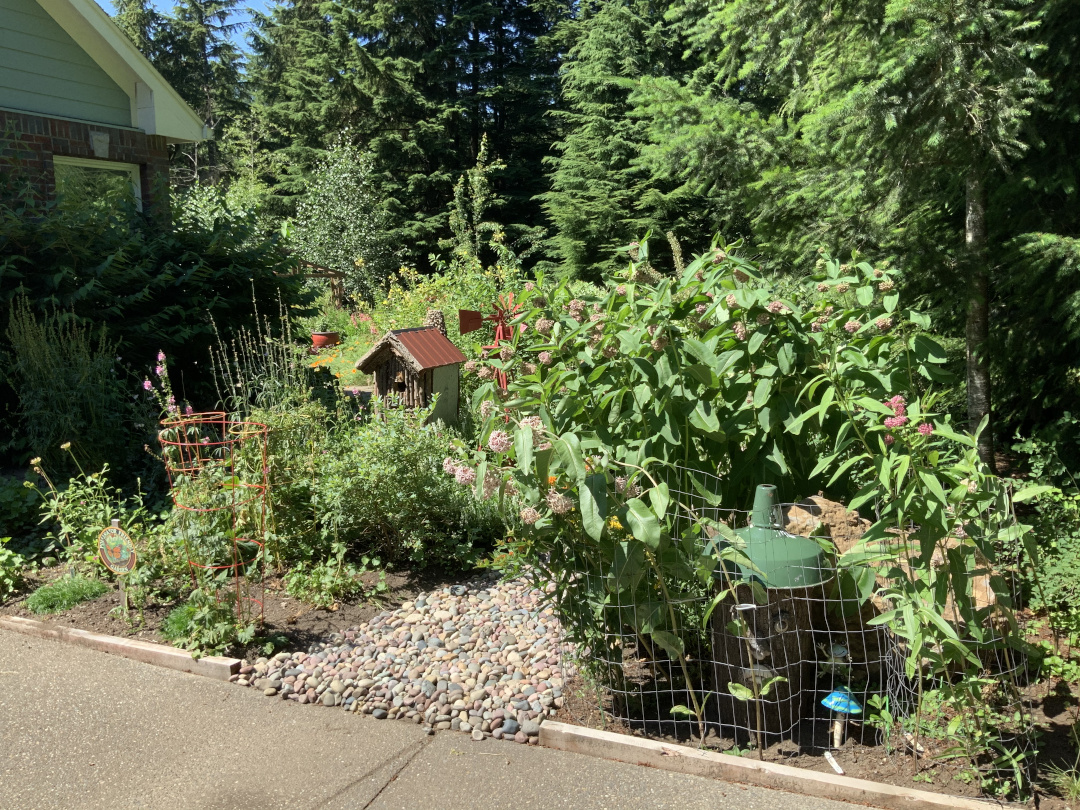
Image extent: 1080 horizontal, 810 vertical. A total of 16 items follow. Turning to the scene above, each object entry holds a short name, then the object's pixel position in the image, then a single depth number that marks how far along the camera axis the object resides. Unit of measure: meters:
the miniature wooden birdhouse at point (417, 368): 6.21
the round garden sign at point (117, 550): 4.26
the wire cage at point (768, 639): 3.10
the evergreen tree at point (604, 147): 18.03
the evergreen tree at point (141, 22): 33.22
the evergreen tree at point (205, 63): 34.12
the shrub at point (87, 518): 5.08
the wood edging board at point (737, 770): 2.78
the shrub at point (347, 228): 19.58
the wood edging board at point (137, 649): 3.99
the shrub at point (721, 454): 2.84
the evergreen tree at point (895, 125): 4.52
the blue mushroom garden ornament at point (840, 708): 3.13
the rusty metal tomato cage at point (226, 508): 4.35
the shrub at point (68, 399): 5.98
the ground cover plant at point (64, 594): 4.72
